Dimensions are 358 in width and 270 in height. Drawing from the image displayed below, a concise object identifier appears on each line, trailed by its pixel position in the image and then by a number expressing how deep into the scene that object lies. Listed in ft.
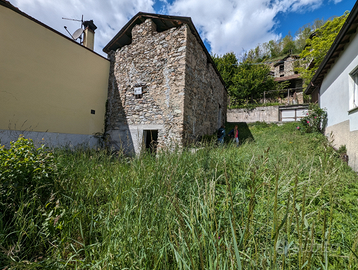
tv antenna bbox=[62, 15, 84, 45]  28.14
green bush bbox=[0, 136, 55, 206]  6.20
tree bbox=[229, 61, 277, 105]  66.59
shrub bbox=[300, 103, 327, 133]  25.72
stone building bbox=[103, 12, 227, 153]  20.21
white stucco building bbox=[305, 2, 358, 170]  14.39
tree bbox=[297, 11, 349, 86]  39.94
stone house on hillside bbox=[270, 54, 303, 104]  71.51
